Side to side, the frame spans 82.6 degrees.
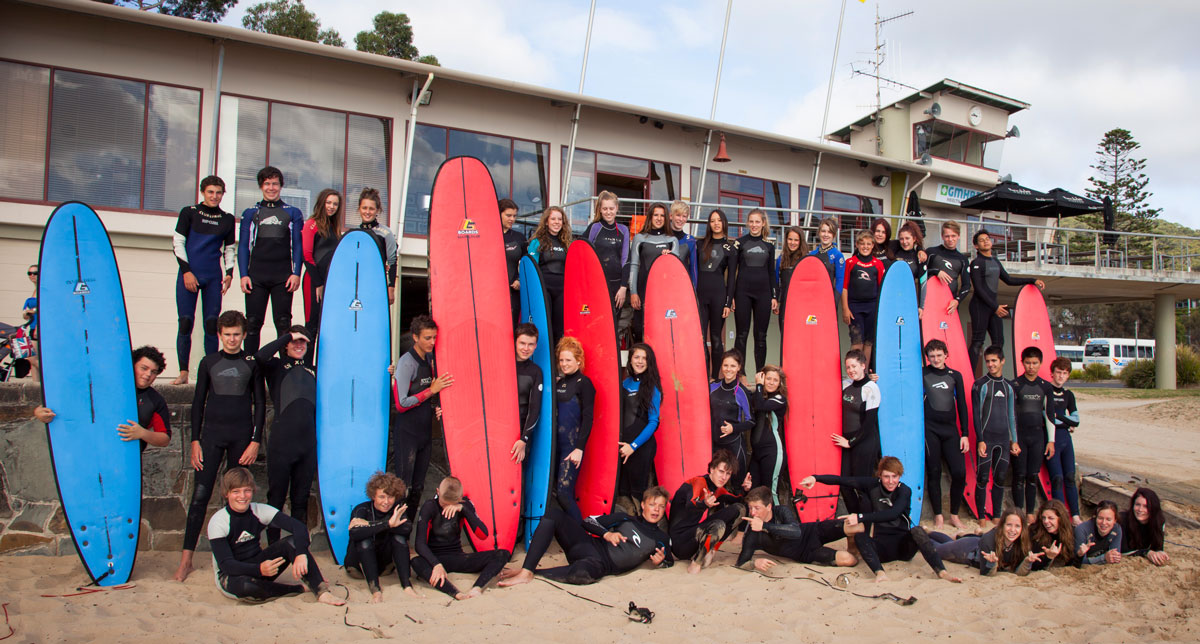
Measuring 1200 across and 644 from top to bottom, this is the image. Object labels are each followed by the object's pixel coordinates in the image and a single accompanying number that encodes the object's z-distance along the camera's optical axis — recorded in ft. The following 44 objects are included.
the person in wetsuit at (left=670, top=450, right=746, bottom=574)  13.42
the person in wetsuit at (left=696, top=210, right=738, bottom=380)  17.79
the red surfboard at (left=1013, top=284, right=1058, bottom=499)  20.77
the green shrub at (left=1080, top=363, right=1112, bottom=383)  78.89
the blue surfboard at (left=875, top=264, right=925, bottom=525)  16.70
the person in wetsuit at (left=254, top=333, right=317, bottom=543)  12.61
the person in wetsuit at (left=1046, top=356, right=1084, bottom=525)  17.04
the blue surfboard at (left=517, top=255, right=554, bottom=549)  14.08
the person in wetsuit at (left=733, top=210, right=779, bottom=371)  17.97
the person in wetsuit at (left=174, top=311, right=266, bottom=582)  12.07
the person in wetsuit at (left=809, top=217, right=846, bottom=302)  18.48
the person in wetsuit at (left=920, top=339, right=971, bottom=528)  16.72
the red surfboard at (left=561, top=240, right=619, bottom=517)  14.87
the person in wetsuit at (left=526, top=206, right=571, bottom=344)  16.72
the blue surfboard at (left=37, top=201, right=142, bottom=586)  12.06
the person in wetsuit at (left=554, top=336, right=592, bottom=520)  13.94
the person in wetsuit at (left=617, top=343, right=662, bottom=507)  14.75
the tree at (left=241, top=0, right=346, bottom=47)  74.49
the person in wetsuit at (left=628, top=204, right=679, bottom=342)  17.33
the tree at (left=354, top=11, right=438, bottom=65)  76.48
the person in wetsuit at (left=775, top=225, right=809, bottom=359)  18.63
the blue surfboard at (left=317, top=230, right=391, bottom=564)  13.23
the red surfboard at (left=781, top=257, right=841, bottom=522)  16.24
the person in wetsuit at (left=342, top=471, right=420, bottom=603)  11.64
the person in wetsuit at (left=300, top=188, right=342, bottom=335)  14.69
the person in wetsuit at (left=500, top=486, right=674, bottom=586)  12.44
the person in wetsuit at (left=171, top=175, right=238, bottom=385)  14.06
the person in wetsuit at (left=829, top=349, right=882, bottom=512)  15.55
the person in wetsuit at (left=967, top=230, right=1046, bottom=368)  19.66
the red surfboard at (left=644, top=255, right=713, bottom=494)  15.56
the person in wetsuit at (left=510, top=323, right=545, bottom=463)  13.91
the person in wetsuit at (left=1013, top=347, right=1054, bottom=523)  16.94
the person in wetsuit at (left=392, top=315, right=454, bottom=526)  13.19
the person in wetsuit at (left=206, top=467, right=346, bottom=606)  10.95
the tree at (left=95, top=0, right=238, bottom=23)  70.81
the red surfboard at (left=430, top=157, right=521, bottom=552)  13.65
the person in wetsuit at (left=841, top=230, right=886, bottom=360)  18.42
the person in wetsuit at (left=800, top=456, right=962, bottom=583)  13.58
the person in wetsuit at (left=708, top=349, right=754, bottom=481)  15.03
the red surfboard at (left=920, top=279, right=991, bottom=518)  19.04
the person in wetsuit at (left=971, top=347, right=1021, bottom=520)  16.78
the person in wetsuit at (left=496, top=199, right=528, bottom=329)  16.66
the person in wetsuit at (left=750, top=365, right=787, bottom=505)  15.26
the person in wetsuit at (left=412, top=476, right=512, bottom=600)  12.30
